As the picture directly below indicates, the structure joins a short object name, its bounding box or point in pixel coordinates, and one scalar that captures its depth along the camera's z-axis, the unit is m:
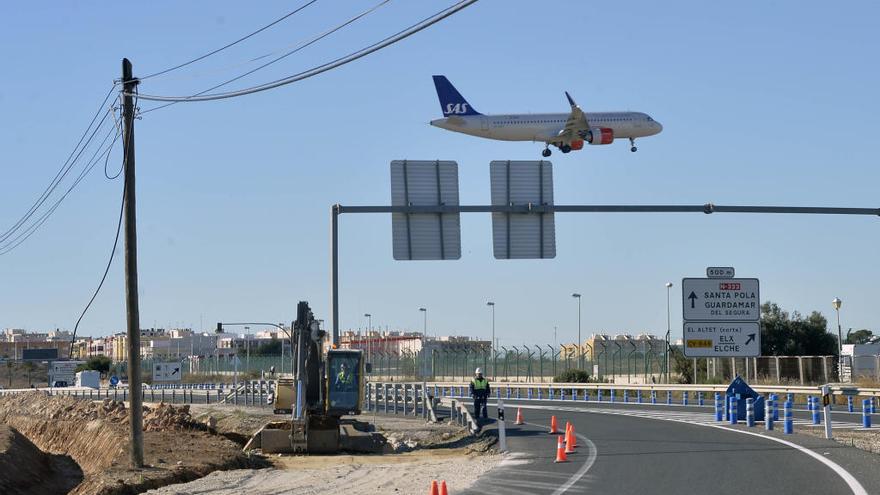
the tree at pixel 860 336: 152.50
